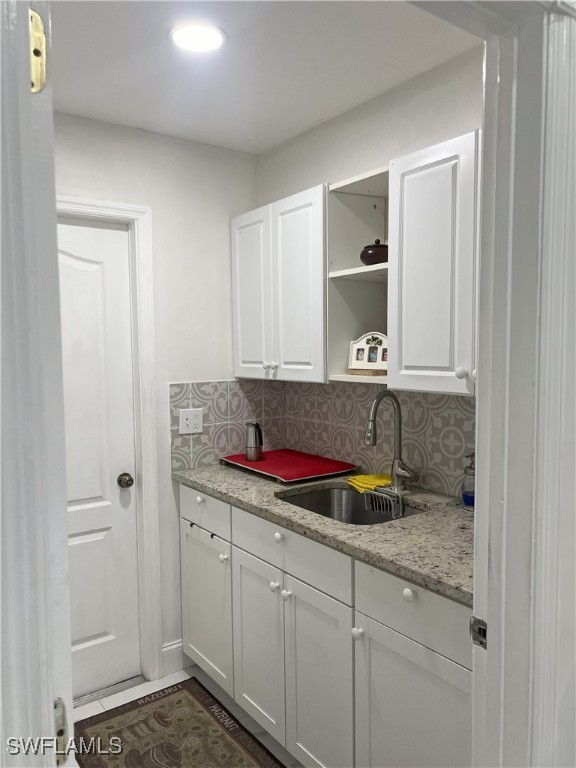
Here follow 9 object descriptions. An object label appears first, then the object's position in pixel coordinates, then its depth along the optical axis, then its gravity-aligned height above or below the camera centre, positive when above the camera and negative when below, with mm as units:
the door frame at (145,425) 2510 -338
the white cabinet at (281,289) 2236 +265
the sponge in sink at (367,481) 2209 -531
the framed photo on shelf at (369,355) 2107 -22
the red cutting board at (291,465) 2355 -519
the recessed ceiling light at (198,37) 1688 +971
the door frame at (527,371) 938 -41
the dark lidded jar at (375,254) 2091 +359
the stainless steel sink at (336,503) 2279 -637
